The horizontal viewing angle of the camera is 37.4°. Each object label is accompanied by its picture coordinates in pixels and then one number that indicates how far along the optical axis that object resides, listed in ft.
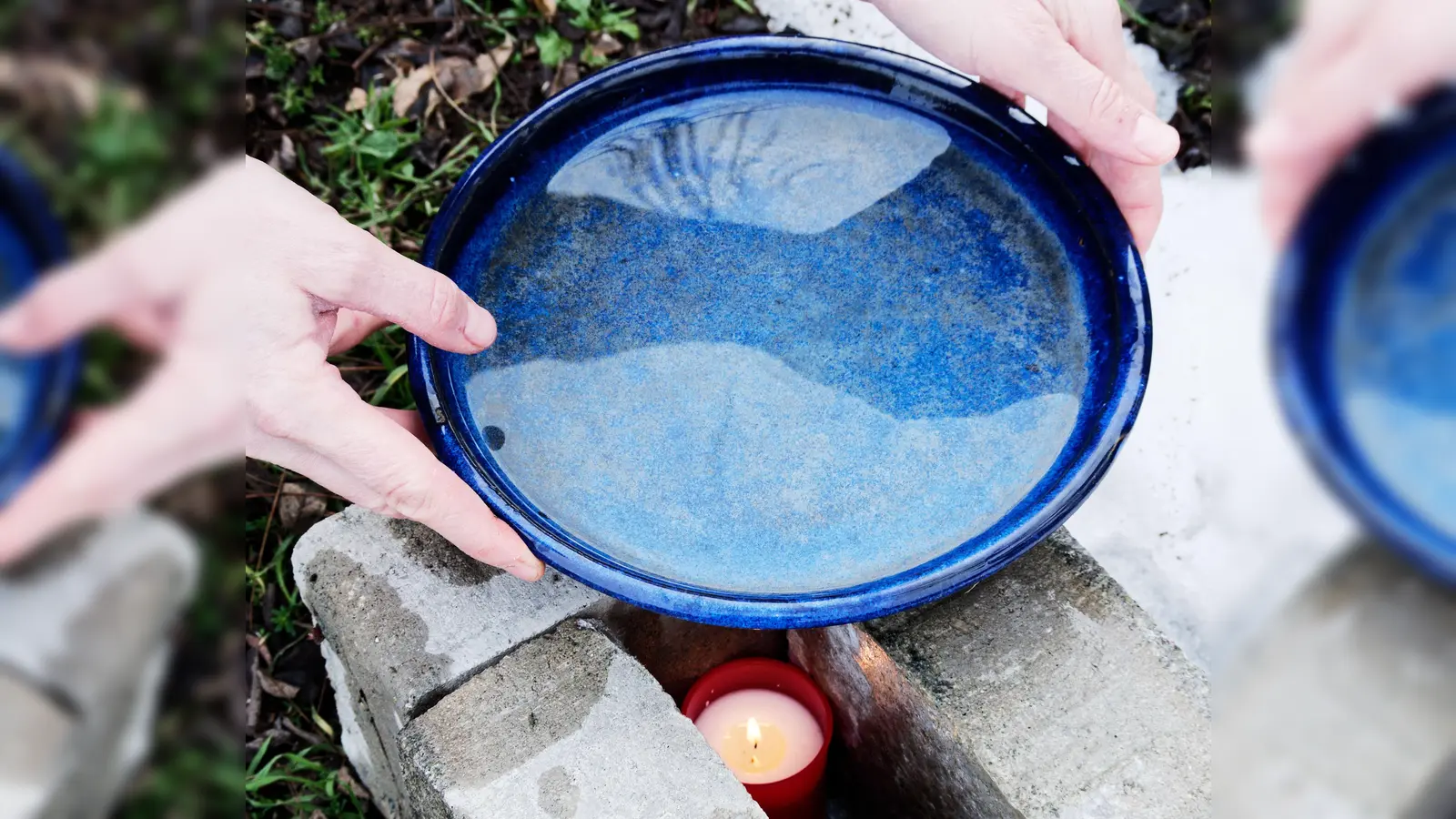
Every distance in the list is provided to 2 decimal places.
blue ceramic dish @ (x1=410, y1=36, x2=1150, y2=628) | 2.49
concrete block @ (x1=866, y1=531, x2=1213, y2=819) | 2.51
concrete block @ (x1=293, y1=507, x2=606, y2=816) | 2.64
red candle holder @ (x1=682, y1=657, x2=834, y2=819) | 2.98
